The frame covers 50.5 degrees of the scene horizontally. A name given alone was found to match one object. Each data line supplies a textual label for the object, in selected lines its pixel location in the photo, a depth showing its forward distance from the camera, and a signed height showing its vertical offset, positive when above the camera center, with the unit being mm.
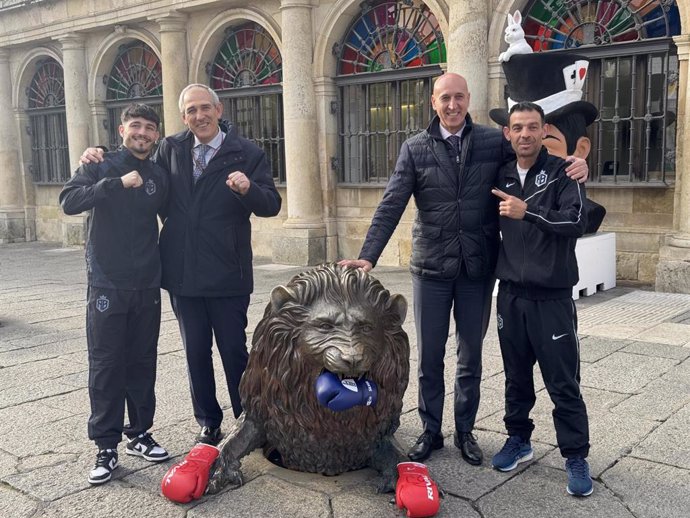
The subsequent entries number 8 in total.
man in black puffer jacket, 3594 -352
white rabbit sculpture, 6719 +1138
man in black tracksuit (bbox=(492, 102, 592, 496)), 3211 -469
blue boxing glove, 2908 -880
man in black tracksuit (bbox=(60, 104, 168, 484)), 3551 -423
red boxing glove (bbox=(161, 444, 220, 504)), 3156 -1313
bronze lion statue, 3006 -865
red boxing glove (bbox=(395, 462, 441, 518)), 2973 -1328
